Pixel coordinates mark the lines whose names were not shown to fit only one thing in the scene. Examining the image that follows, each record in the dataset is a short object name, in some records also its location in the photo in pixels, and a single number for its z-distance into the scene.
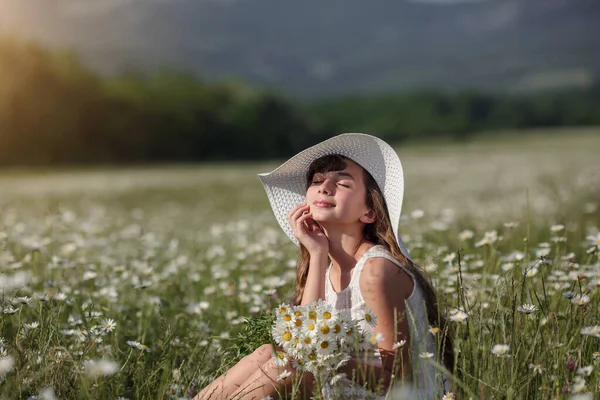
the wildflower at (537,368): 2.74
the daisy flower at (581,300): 3.14
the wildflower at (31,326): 3.10
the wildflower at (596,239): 3.62
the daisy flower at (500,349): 2.59
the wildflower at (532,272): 3.91
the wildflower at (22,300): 3.16
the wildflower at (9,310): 3.09
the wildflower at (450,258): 4.39
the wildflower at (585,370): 2.67
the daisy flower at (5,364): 2.39
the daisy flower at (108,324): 3.27
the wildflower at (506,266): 4.29
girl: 3.04
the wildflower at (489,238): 4.38
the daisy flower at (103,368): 2.08
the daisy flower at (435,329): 2.74
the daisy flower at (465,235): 4.98
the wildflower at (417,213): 4.46
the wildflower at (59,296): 3.89
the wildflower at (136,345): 3.16
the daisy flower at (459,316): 2.85
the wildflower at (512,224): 4.09
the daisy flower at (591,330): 2.92
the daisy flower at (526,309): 2.98
